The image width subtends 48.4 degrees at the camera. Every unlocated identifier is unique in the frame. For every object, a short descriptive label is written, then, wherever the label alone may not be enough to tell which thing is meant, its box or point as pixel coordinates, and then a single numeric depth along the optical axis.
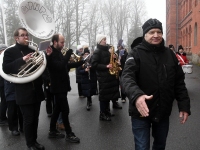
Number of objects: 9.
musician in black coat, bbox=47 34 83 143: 3.53
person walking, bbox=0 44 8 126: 4.75
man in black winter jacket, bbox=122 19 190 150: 2.21
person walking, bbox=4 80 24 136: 4.19
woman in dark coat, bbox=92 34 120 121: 4.63
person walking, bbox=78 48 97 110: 6.02
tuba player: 3.17
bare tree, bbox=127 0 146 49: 41.62
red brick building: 20.40
